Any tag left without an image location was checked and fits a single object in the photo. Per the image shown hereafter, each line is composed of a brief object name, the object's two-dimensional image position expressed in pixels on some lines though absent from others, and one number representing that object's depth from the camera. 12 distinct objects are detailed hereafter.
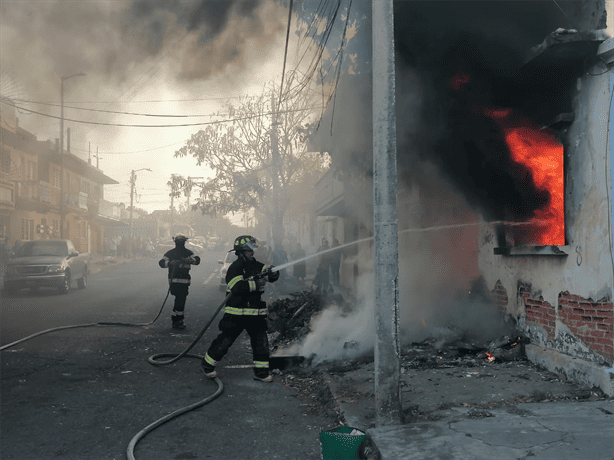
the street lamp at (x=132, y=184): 51.00
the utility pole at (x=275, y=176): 21.28
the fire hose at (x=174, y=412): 3.84
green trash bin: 3.56
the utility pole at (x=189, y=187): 26.46
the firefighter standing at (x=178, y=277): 9.26
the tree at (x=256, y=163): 22.44
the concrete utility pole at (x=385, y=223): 4.11
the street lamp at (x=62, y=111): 25.59
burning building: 5.11
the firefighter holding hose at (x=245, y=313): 6.01
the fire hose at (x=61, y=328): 7.19
